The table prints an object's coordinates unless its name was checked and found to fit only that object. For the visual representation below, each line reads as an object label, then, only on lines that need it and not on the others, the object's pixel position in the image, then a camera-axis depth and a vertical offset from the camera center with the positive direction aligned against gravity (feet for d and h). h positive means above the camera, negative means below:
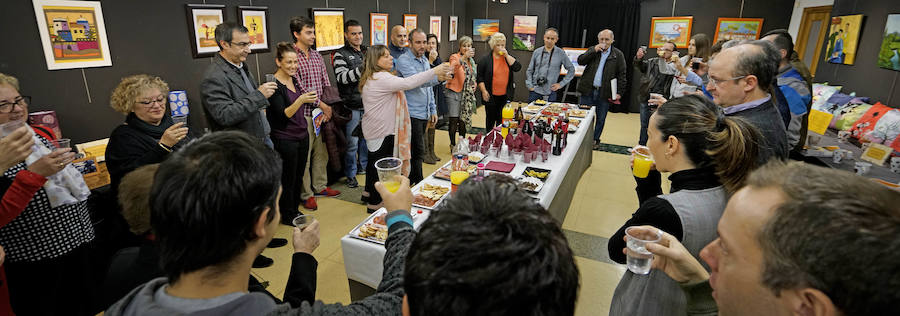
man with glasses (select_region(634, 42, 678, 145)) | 17.11 -0.54
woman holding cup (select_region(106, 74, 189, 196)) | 7.27 -1.31
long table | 6.68 -3.08
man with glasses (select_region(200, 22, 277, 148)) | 9.58 -0.71
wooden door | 19.94 +1.61
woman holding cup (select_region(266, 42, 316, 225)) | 11.42 -1.72
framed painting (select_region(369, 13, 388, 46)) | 19.40 +1.50
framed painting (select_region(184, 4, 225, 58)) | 11.63 +0.92
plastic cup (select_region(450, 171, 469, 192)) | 8.36 -2.30
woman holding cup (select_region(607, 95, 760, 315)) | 4.44 -1.36
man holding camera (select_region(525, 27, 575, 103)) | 19.74 -0.25
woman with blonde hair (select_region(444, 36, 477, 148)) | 17.97 -1.32
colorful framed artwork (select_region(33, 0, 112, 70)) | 8.64 +0.49
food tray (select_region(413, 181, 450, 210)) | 7.98 -2.62
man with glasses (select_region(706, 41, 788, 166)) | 7.01 -0.36
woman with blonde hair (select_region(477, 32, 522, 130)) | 18.66 -0.54
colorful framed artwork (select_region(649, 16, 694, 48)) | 26.86 +2.19
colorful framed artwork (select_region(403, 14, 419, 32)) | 22.00 +2.08
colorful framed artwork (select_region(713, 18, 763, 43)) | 25.62 +2.29
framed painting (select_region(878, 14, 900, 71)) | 12.84 +0.66
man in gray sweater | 2.79 -1.18
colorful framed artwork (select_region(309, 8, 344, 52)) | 16.15 +1.29
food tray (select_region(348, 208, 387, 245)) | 6.64 -2.80
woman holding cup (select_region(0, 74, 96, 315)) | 6.00 -2.67
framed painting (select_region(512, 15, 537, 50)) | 30.09 +2.18
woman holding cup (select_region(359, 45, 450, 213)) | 11.37 -1.29
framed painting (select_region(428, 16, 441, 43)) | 24.99 +2.17
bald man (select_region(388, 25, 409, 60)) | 16.42 +0.77
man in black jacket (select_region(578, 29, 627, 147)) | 19.63 -0.51
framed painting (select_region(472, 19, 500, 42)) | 30.68 +2.46
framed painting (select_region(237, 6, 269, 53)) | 13.12 +1.12
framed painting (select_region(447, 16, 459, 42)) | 28.35 +2.32
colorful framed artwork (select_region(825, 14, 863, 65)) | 15.27 +1.06
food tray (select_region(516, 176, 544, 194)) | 8.60 -2.53
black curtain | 27.96 +2.85
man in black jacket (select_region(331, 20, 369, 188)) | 14.61 -0.61
